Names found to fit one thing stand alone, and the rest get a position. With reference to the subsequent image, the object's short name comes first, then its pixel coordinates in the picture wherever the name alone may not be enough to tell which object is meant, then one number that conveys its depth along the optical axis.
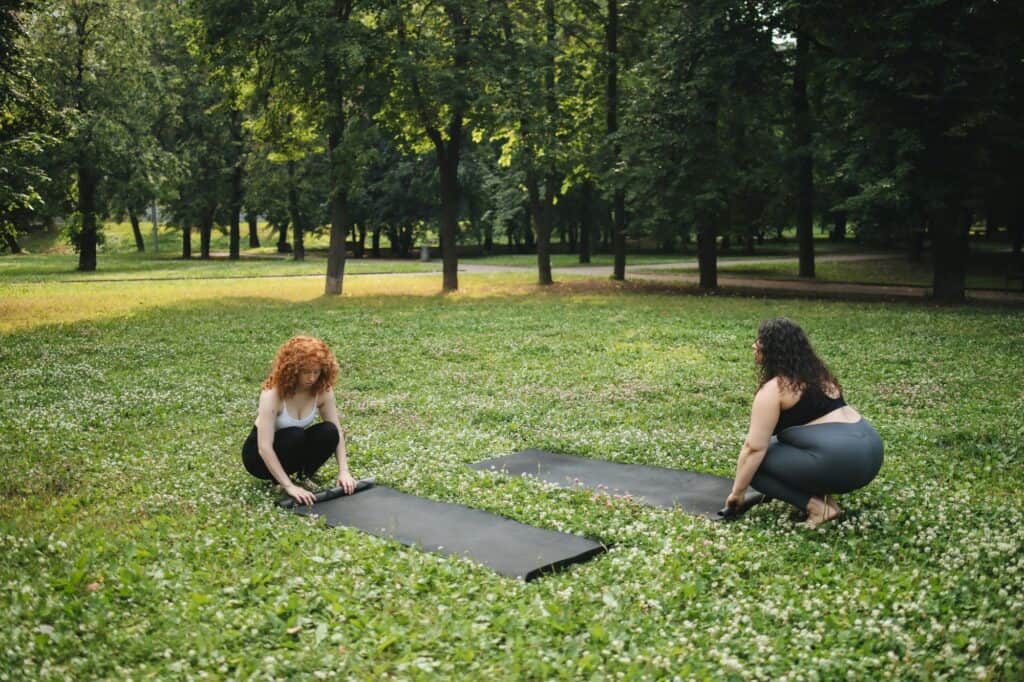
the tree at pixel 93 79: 41.53
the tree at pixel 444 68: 28.80
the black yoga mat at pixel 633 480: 8.20
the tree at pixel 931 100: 23.19
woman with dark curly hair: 7.41
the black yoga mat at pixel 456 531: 6.70
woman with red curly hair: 8.26
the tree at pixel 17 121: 19.89
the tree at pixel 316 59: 27.75
